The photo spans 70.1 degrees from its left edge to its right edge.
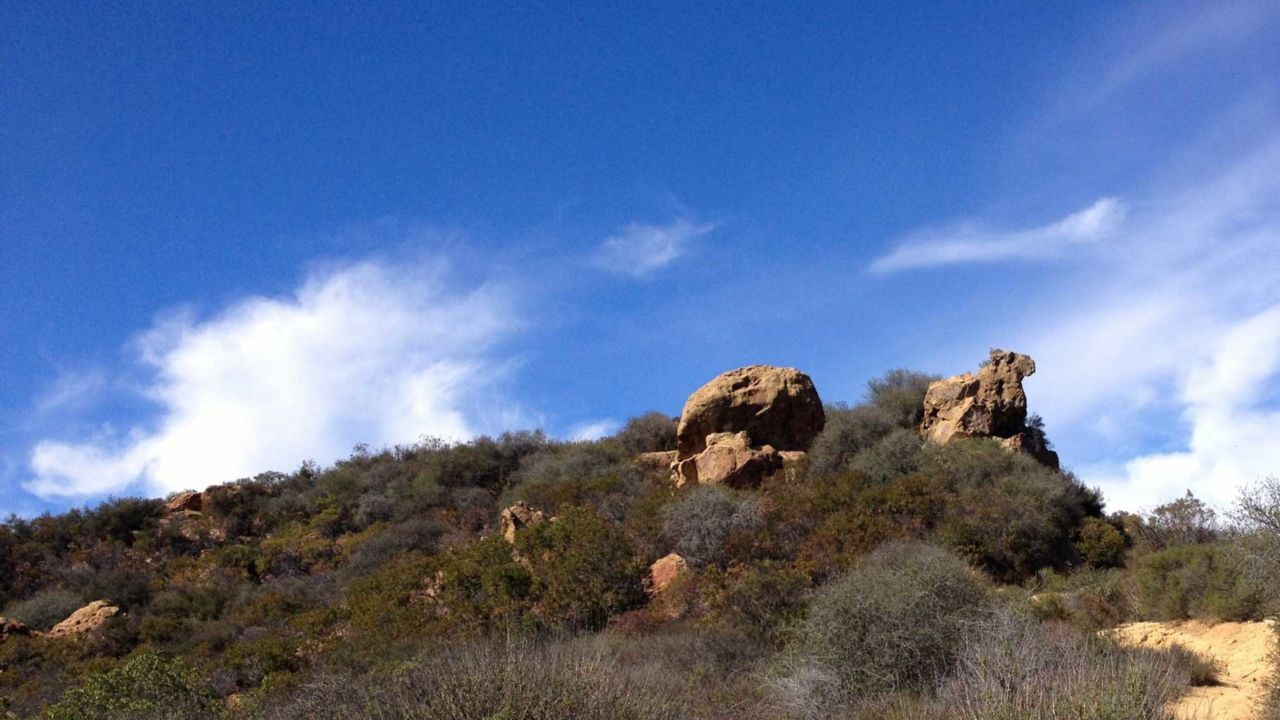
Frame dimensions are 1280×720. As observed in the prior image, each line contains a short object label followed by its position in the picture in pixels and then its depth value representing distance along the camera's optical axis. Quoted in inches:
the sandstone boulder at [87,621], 861.2
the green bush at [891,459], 789.9
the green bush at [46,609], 935.0
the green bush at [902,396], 948.6
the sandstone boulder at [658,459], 1042.1
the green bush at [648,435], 1211.9
